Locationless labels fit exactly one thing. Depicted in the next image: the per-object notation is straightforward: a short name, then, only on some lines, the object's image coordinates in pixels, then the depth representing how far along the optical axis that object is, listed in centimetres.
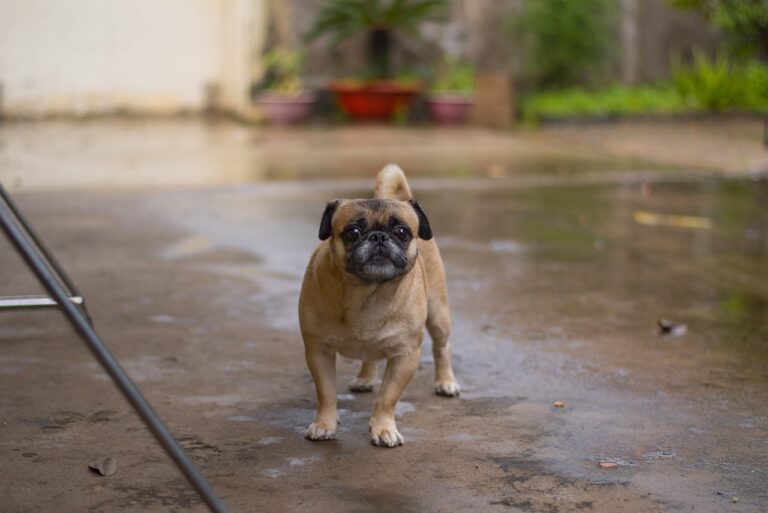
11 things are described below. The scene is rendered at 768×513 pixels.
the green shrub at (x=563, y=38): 1522
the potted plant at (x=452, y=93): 1541
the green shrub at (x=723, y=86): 1463
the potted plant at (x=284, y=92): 1527
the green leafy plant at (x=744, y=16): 978
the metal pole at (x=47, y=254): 411
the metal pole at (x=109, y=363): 250
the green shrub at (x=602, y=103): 1476
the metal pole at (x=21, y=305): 330
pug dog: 364
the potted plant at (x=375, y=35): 1501
